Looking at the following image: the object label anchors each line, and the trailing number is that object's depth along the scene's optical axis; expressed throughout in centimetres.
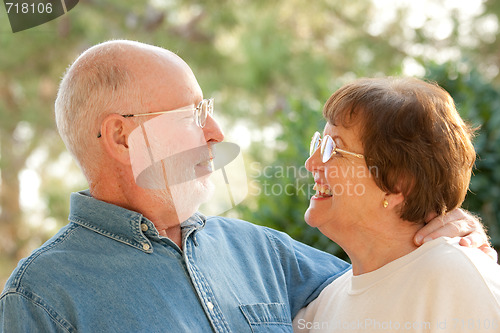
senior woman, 204
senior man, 198
